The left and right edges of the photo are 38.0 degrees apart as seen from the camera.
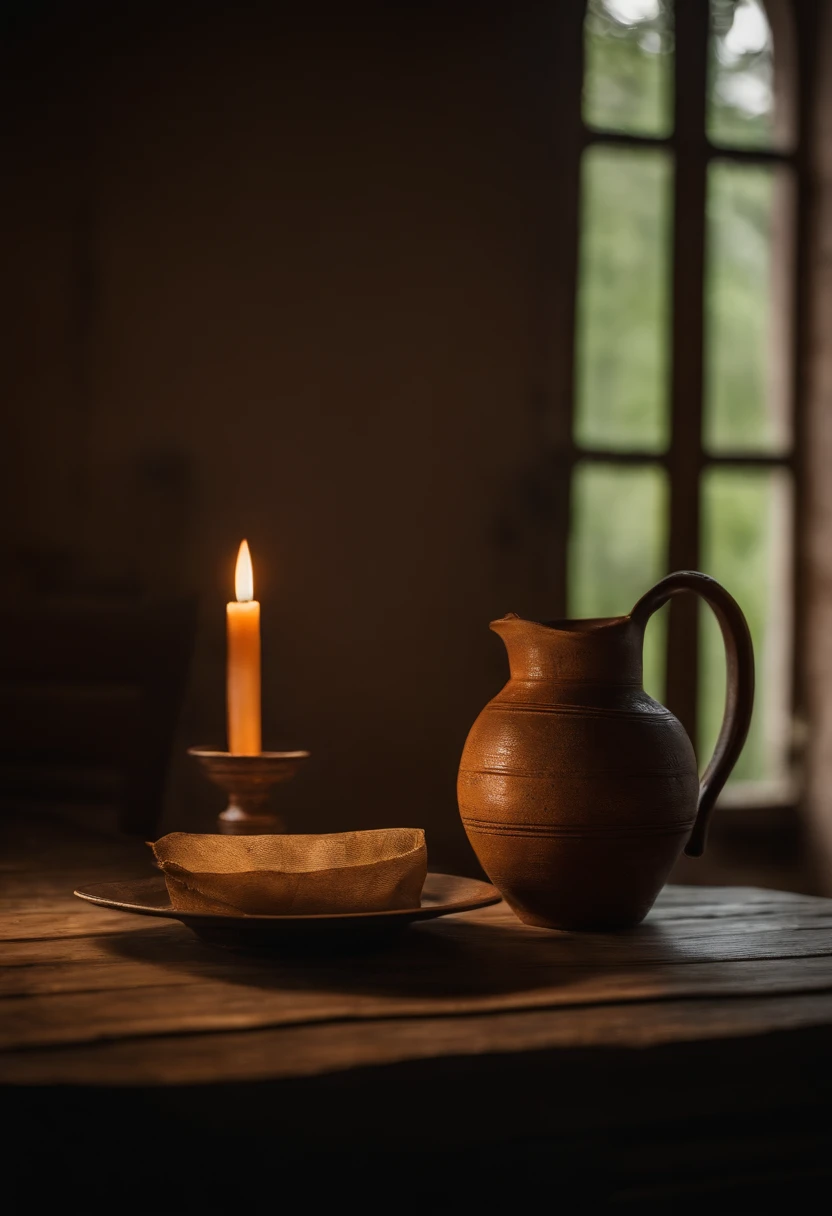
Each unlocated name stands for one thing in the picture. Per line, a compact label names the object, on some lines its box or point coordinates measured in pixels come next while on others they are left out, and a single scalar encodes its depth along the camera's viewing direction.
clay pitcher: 0.78
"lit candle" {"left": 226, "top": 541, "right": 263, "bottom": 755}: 0.99
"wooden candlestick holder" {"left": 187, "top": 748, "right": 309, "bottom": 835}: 0.96
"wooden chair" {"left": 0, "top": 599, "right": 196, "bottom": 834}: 1.69
